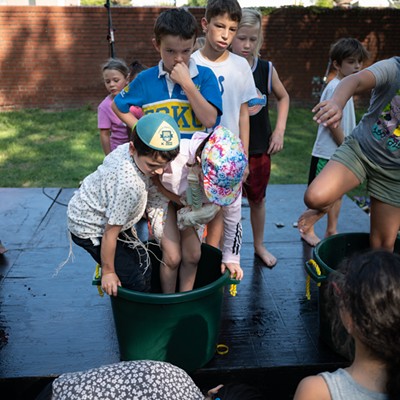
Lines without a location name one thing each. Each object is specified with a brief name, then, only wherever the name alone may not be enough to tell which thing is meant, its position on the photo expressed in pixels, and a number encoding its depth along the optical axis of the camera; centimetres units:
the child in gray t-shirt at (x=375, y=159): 230
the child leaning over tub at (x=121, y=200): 188
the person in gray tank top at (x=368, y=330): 120
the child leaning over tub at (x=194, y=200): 185
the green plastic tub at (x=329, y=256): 218
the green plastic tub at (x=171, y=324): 197
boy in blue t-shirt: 218
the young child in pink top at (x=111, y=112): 365
